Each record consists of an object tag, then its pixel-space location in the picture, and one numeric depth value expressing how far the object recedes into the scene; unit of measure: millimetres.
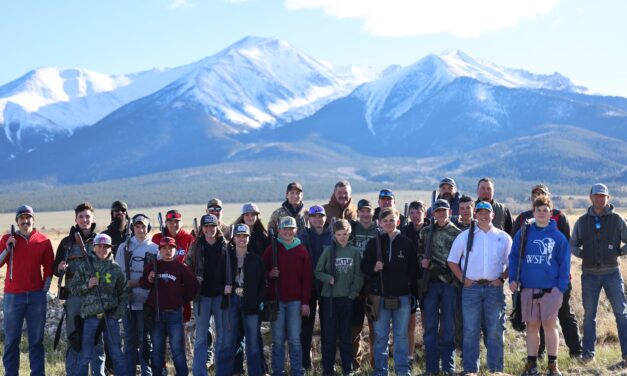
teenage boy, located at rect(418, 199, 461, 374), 9555
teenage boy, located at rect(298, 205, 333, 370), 10383
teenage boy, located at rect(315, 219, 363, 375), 9719
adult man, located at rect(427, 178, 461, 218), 11109
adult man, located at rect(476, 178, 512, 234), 10617
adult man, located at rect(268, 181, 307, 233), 10812
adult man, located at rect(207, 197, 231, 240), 10670
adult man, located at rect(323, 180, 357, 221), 11078
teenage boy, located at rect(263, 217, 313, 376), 9688
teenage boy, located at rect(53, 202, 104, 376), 9258
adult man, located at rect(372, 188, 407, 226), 10723
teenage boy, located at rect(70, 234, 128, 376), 9164
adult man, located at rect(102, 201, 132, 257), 10391
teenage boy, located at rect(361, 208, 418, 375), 9375
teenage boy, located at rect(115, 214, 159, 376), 9789
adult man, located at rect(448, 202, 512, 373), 9055
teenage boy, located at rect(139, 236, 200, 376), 9453
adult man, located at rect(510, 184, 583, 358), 10023
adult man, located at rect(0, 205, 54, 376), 9539
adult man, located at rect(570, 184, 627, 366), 9656
